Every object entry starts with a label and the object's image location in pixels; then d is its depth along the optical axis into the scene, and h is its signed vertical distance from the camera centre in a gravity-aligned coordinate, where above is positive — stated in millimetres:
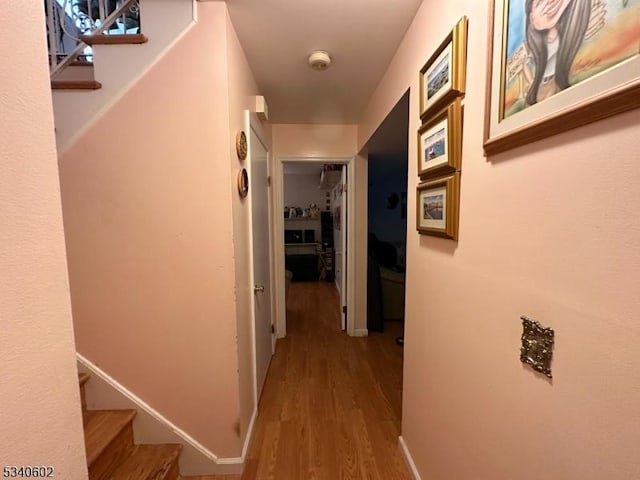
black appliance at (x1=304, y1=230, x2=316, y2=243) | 6230 -418
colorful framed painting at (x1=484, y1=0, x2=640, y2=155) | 461 +314
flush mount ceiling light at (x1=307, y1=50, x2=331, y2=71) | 1634 +971
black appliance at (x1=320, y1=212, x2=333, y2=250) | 6234 -285
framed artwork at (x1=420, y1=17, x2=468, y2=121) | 941 +559
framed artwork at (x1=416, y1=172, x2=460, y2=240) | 1020 +43
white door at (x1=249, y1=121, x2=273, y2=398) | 1864 -262
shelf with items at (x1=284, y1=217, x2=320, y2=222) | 6242 -23
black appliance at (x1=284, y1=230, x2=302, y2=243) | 6160 -409
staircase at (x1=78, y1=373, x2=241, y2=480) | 1246 -1151
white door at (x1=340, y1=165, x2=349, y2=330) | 3115 -380
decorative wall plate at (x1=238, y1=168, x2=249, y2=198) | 1502 +209
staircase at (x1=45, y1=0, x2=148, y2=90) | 1286 +1118
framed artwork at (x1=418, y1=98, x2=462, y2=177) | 989 +303
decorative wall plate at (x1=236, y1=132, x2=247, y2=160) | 1476 +415
